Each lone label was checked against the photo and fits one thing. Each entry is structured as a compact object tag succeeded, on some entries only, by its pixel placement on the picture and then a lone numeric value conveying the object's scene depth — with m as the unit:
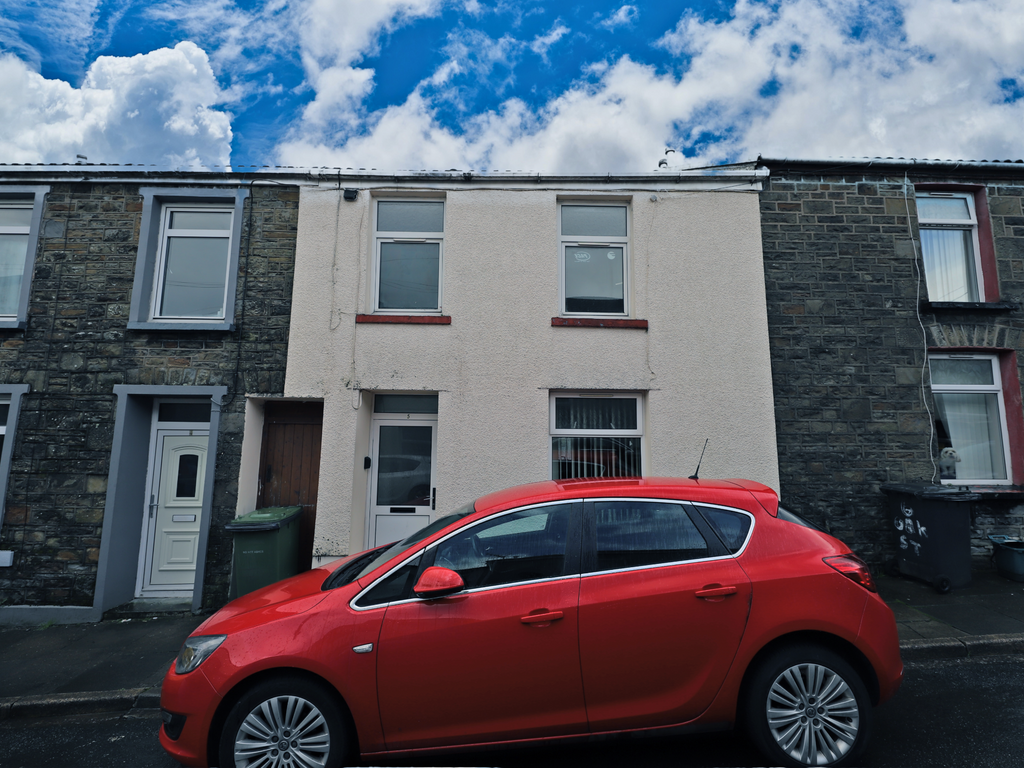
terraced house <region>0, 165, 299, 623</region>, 6.76
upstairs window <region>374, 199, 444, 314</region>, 7.58
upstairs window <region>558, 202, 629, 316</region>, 7.56
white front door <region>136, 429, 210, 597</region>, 7.19
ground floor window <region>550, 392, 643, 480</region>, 7.22
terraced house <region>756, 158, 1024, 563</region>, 7.11
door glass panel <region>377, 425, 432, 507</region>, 7.29
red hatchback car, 2.98
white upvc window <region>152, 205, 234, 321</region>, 7.43
